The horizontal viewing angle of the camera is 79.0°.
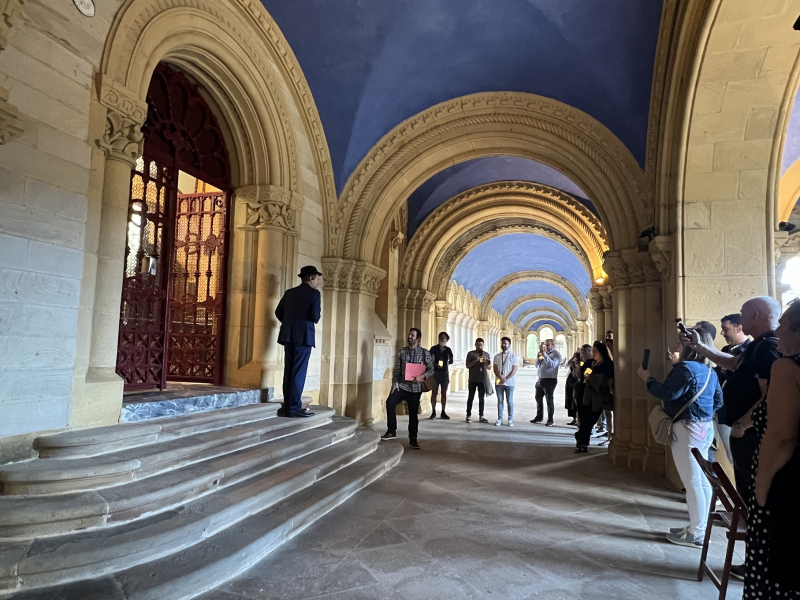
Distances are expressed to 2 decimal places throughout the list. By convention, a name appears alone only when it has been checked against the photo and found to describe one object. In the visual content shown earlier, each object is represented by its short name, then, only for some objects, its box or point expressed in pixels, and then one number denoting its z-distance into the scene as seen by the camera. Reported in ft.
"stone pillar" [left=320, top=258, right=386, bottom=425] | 22.45
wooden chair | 7.30
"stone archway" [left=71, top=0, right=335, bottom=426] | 11.71
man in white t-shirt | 27.53
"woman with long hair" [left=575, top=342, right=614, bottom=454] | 19.27
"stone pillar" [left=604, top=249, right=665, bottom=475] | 17.53
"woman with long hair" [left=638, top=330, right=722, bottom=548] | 10.17
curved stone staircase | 7.25
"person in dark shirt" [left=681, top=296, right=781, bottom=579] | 8.23
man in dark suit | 15.52
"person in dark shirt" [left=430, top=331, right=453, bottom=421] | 28.32
